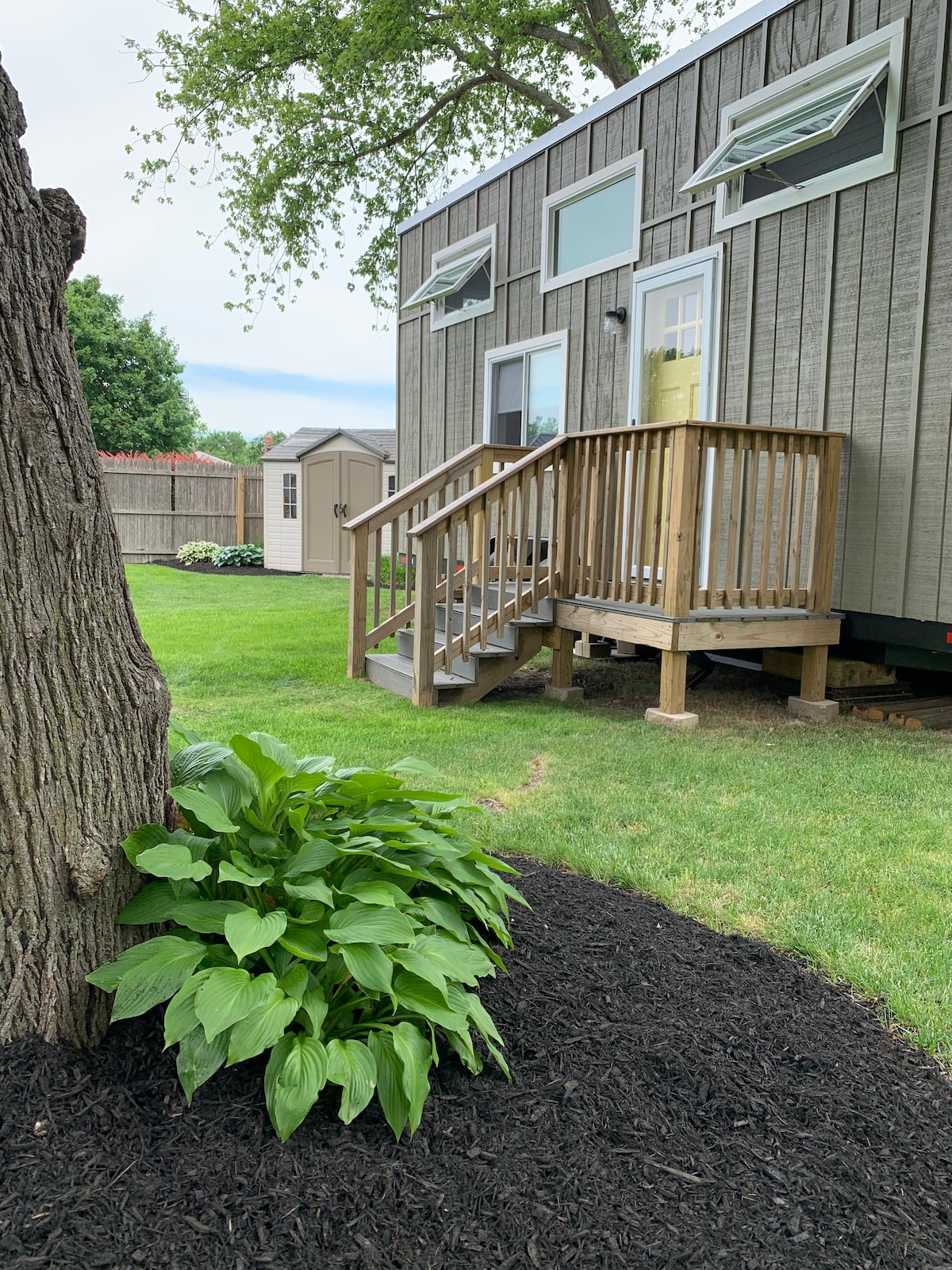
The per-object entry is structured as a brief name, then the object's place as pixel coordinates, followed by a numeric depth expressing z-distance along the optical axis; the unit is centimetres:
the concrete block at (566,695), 602
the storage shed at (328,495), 1661
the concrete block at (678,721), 505
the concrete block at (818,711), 545
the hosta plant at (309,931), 156
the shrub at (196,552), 1722
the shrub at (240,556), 1688
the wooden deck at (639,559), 508
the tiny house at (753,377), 498
